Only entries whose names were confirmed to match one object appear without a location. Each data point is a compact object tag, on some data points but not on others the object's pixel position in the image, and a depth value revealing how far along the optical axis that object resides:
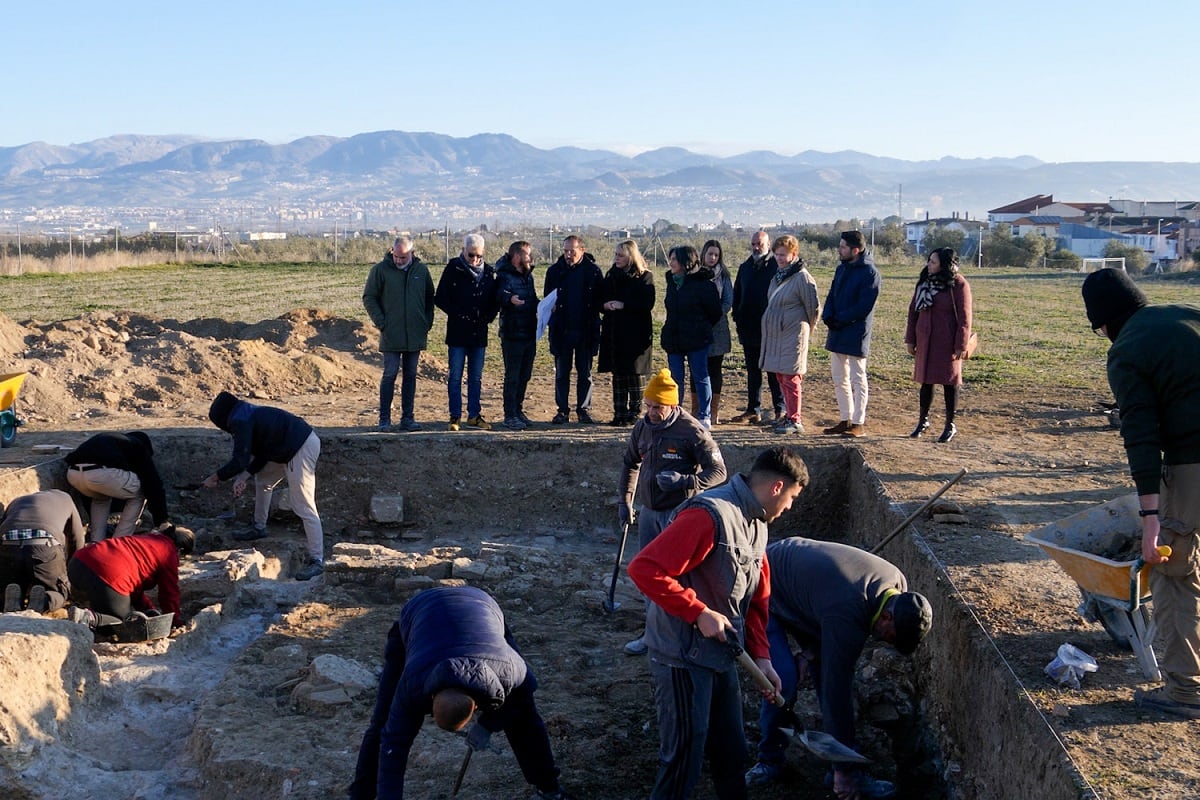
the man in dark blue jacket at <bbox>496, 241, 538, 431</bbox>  11.00
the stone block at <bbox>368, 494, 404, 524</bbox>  10.52
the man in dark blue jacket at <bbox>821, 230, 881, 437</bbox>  10.20
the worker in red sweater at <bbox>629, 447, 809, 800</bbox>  4.51
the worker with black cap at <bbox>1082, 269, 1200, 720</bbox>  4.61
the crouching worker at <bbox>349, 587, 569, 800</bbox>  4.55
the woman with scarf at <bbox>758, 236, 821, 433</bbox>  10.46
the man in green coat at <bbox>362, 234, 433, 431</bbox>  10.84
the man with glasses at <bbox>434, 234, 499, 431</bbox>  10.83
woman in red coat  9.75
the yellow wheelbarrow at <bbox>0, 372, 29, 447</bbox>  10.75
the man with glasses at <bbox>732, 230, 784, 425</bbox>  11.29
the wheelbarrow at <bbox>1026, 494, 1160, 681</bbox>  4.91
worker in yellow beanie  6.80
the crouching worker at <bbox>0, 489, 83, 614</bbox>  8.00
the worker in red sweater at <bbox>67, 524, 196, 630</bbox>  7.66
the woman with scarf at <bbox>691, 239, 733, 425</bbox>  10.98
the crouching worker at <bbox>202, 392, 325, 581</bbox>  8.92
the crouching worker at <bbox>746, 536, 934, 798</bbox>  5.04
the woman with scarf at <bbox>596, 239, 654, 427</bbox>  10.84
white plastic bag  5.16
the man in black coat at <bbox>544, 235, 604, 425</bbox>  11.12
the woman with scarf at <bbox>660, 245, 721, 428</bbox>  10.58
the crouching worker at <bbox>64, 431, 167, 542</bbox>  9.12
